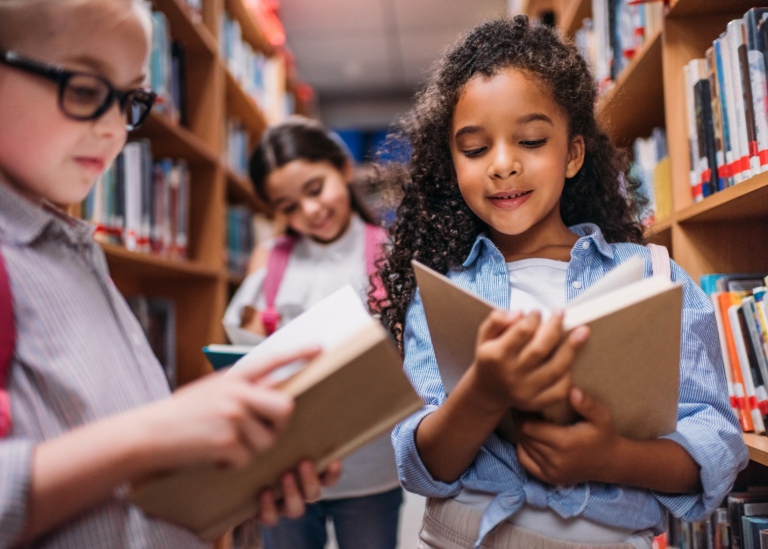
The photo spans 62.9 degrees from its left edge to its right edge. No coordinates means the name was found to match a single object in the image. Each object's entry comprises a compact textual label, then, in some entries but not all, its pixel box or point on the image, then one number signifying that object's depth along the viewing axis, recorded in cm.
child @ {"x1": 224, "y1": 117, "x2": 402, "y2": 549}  180
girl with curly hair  74
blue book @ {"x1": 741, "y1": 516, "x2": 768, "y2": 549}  119
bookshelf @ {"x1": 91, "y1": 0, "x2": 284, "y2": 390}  232
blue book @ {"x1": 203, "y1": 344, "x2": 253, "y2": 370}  115
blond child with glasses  52
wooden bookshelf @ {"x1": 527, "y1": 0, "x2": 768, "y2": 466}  128
